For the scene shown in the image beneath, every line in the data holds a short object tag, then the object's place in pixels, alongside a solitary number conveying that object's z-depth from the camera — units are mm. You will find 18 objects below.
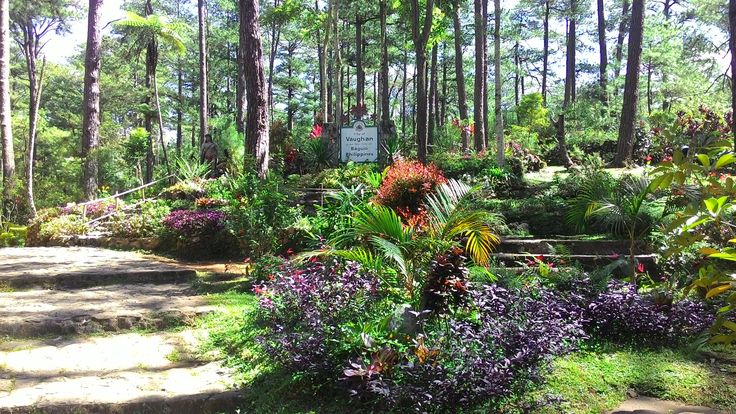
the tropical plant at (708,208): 1626
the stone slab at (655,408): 2980
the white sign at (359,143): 13672
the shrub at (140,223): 9758
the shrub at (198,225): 8812
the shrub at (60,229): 9969
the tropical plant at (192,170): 12453
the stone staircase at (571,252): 5859
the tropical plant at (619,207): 5965
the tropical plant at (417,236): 4469
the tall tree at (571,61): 26156
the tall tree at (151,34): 18359
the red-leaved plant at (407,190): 6952
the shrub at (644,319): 4066
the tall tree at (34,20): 24984
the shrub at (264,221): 7086
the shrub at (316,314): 3379
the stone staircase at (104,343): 3432
